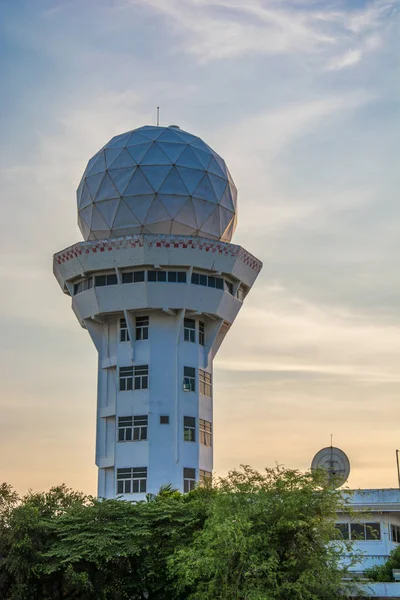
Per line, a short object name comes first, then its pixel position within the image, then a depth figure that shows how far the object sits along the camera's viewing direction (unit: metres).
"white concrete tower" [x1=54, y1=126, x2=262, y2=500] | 57.38
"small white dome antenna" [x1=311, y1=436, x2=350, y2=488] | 47.62
